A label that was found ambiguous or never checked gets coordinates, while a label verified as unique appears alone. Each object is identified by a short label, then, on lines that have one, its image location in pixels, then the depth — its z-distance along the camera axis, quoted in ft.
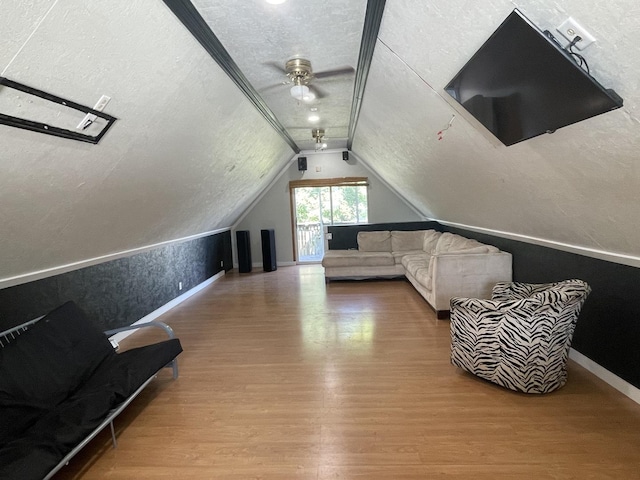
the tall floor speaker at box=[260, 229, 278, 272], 24.20
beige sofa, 12.65
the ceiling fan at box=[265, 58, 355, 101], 8.93
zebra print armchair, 7.53
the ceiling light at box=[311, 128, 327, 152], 16.77
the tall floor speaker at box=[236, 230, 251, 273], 24.04
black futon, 5.25
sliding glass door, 25.98
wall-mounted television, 4.45
